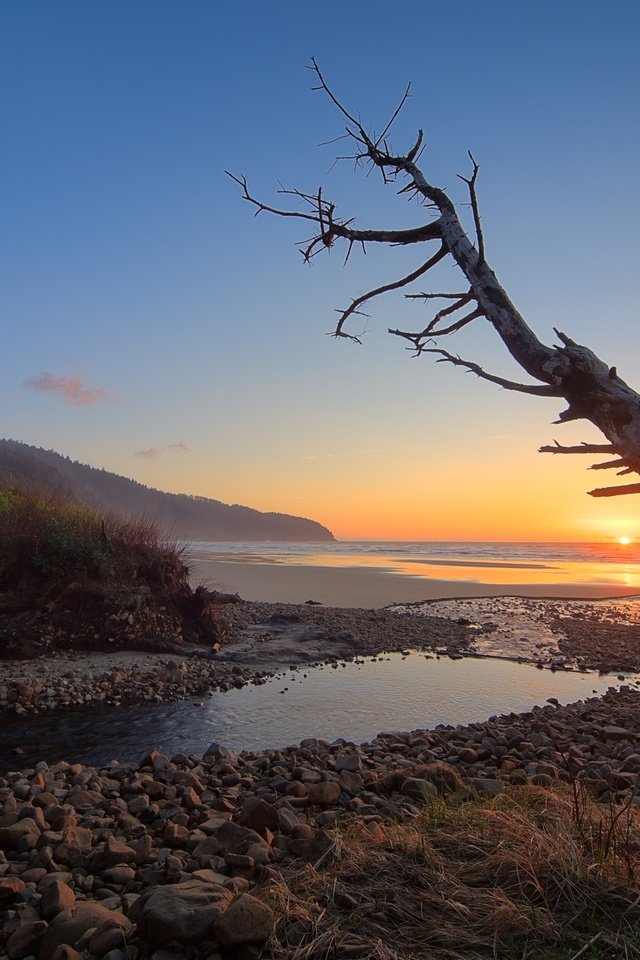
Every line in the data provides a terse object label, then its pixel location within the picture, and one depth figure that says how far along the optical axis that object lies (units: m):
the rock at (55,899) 3.76
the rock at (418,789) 5.90
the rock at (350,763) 6.96
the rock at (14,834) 4.96
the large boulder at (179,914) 3.07
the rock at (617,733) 8.60
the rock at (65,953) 3.13
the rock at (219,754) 7.50
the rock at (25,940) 3.45
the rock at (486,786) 5.96
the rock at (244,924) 2.95
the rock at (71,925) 3.37
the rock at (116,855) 4.54
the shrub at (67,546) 13.82
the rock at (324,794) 5.97
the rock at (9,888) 4.05
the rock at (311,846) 4.31
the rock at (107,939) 3.19
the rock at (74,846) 4.67
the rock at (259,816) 5.08
